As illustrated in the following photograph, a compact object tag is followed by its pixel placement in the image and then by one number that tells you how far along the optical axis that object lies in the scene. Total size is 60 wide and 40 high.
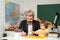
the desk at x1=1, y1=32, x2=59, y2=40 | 2.05
